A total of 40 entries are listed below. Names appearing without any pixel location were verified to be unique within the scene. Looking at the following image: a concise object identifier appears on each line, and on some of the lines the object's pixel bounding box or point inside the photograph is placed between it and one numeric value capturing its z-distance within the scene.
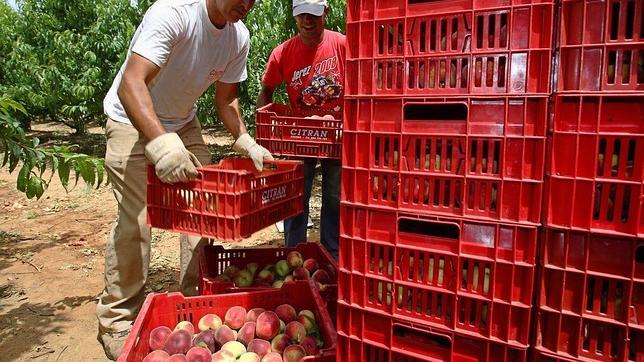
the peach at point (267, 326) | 2.01
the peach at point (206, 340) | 1.94
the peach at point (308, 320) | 2.06
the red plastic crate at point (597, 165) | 1.12
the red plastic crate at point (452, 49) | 1.20
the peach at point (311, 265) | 2.68
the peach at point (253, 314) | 2.09
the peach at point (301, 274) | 2.55
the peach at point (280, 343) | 1.95
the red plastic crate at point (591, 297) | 1.17
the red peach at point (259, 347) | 1.93
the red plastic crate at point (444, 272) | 1.29
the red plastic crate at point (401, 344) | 1.35
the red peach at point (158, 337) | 1.89
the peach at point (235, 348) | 1.91
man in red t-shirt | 3.58
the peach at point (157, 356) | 1.75
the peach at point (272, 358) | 1.86
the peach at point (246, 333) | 2.00
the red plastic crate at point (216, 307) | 1.81
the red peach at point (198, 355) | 1.80
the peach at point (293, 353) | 1.85
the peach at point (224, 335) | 1.99
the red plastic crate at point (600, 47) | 1.10
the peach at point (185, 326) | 1.99
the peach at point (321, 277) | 2.55
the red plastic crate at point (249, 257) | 2.70
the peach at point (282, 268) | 2.73
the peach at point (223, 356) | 1.85
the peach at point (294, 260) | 2.76
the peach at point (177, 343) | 1.85
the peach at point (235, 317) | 2.08
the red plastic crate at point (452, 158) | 1.24
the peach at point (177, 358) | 1.76
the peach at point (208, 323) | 2.07
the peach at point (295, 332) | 1.99
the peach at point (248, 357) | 1.84
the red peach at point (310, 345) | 1.87
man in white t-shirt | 2.30
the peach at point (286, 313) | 2.12
